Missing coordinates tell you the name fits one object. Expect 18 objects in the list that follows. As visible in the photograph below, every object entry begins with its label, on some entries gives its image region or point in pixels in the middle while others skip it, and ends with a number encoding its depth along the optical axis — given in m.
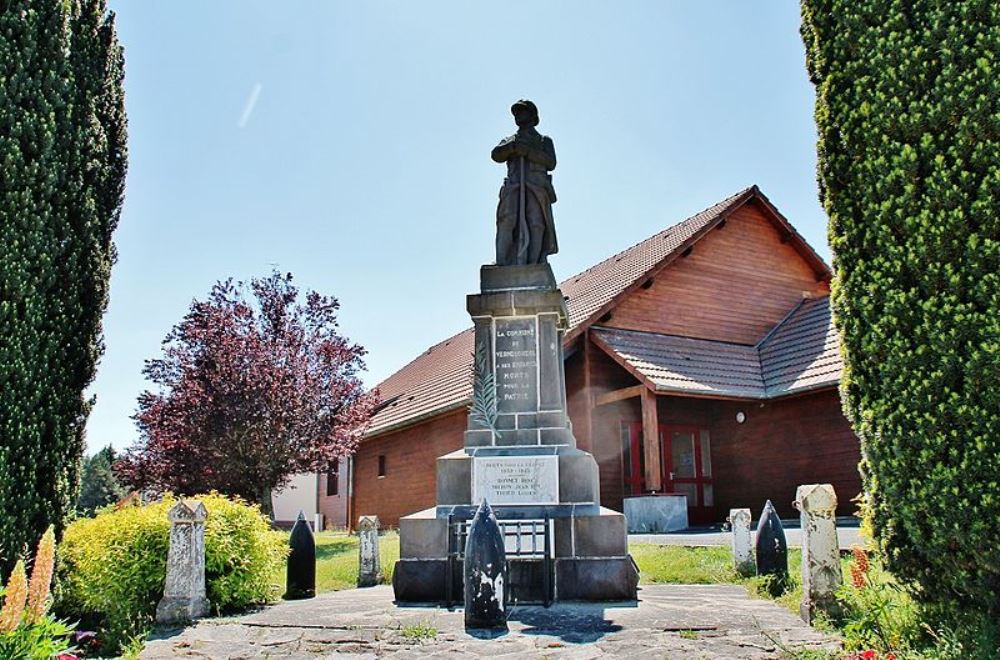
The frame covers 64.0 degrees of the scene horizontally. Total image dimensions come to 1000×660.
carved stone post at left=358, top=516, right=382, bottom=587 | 9.59
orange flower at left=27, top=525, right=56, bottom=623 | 3.13
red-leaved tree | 16.61
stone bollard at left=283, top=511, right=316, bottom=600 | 8.42
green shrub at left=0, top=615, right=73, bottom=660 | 3.24
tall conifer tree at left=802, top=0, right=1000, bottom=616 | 4.50
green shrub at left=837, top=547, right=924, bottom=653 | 4.80
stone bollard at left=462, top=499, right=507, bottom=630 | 5.93
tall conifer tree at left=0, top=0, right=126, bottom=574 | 6.42
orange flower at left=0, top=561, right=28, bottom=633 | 3.12
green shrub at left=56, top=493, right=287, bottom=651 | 7.00
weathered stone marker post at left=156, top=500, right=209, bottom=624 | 6.61
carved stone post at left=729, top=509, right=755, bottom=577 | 8.76
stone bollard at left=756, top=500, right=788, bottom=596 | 7.88
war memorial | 7.71
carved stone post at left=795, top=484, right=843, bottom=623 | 5.63
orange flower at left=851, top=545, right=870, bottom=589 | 5.54
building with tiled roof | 16.84
